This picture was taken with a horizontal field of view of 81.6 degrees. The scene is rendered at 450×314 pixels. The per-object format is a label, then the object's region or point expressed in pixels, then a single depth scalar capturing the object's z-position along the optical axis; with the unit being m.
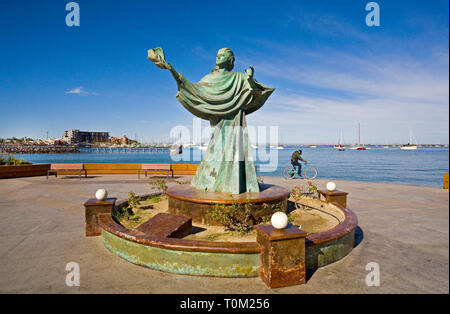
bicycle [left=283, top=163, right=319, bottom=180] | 17.16
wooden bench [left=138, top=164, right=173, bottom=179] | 17.83
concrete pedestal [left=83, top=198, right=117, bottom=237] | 5.99
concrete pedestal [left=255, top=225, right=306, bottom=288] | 3.76
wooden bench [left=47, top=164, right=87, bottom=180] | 17.36
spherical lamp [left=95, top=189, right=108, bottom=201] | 6.02
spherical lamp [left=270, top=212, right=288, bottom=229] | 3.92
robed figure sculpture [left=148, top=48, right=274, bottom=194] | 6.98
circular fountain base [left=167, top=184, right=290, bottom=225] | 6.06
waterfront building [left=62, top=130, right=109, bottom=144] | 182.75
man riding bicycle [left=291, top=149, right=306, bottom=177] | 16.98
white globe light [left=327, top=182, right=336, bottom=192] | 7.50
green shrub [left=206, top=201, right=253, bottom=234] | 5.79
